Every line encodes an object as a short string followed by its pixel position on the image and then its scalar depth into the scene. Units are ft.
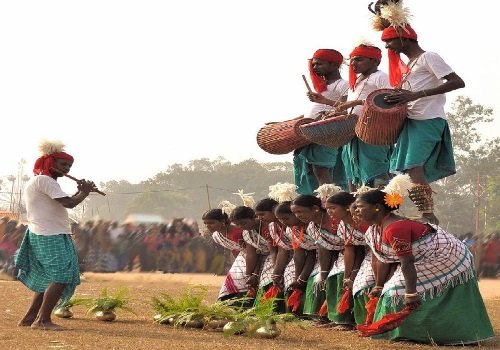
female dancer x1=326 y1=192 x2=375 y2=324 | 24.62
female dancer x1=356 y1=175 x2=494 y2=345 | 22.82
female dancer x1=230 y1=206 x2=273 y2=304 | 30.17
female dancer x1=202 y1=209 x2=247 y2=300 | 31.48
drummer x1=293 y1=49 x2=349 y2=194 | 29.32
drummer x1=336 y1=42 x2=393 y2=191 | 27.25
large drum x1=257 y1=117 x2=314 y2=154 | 28.76
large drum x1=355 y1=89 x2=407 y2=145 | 24.36
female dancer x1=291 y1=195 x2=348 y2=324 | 26.96
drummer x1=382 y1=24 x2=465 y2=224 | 23.99
